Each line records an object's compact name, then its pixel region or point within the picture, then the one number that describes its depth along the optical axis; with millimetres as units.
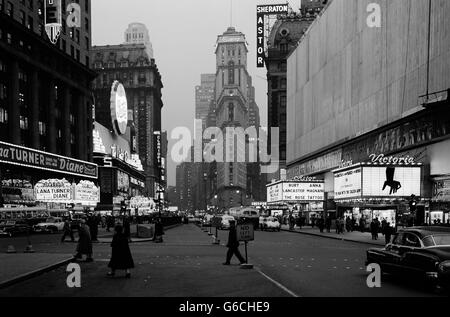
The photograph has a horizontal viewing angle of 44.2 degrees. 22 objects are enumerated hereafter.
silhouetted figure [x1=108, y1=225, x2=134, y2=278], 16703
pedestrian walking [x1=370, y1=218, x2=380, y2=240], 40875
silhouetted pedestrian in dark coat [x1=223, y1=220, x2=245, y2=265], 20406
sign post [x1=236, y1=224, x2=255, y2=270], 20883
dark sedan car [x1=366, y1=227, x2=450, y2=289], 13055
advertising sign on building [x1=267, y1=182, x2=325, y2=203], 72875
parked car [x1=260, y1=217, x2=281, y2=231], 60312
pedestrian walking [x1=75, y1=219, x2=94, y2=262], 21844
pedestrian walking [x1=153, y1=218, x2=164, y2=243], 37512
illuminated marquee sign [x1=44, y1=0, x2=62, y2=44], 83250
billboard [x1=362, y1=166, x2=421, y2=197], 42500
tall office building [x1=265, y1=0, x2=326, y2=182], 141875
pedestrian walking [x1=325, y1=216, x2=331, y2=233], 56138
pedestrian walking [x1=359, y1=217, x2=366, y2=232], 54447
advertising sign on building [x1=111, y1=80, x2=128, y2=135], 132488
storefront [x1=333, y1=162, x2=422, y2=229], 42594
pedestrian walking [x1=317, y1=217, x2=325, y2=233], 54869
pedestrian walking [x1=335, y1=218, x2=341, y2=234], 50409
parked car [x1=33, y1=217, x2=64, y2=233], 52781
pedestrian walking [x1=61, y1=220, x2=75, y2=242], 36750
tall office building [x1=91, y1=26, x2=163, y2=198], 175588
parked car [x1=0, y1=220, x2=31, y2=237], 46662
